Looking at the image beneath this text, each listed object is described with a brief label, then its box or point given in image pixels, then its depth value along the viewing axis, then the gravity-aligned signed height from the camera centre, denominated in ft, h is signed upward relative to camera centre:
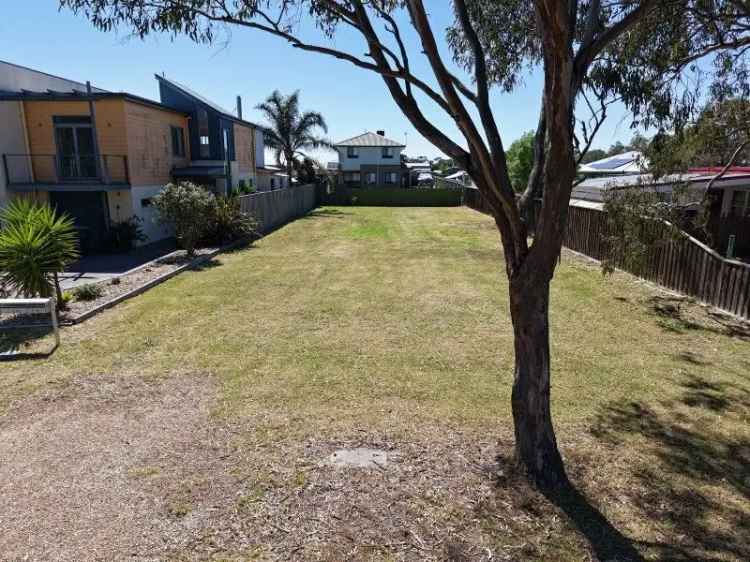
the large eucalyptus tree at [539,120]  12.91 +2.05
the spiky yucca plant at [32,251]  30.48 -3.79
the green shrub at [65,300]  32.35 -7.21
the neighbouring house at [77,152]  58.03 +4.27
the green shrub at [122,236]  57.62 -5.37
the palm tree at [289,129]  120.47 +14.17
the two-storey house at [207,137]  78.89 +8.33
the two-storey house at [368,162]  168.12 +8.58
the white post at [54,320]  26.03 -6.67
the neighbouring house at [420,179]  184.00 +3.36
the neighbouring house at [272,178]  108.87 +2.42
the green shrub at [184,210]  51.60 -2.19
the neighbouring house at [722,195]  37.70 -0.70
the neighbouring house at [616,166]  84.99 +4.34
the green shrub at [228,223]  59.72 -4.20
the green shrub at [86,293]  34.83 -7.19
